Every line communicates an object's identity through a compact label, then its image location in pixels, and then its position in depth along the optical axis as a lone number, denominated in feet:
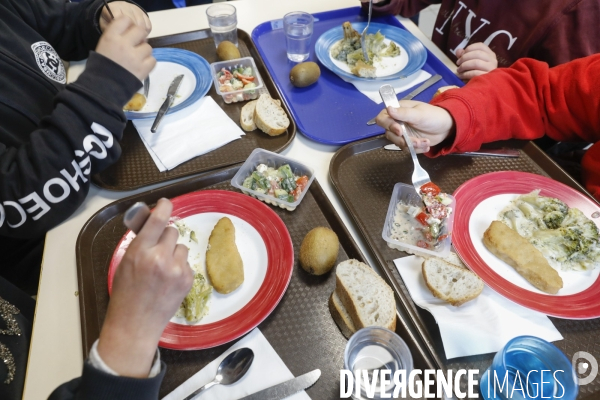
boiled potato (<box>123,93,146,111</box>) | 3.75
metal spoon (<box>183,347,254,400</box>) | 2.17
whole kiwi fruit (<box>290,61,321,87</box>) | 4.17
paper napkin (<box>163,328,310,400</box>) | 2.15
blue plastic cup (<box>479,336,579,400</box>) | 1.98
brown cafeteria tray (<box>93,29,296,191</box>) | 3.27
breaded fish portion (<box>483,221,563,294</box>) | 2.59
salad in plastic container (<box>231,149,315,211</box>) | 3.11
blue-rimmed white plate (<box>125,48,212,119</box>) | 3.88
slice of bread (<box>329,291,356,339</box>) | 2.40
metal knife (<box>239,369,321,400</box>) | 2.12
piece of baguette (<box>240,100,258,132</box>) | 3.76
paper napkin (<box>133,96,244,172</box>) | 3.47
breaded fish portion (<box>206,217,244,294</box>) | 2.53
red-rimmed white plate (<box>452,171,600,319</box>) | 2.52
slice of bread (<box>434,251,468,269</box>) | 2.74
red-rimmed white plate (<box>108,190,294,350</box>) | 2.34
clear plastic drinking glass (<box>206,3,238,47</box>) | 4.52
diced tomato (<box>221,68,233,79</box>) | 4.16
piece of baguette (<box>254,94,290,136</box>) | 3.67
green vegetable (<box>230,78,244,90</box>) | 4.07
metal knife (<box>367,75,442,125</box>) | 4.16
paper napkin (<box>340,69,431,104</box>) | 4.26
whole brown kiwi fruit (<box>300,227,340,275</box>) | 2.62
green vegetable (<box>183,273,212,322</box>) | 2.39
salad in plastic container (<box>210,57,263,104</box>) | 4.02
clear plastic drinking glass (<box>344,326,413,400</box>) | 2.11
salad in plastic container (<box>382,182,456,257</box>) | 2.76
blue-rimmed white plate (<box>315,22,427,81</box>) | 4.44
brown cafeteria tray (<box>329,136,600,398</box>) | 2.48
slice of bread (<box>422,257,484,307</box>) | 2.49
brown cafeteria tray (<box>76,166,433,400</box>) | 2.28
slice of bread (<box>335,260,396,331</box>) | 2.36
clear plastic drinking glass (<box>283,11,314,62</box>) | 4.50
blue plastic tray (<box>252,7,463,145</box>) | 3.79
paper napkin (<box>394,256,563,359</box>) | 2.33
